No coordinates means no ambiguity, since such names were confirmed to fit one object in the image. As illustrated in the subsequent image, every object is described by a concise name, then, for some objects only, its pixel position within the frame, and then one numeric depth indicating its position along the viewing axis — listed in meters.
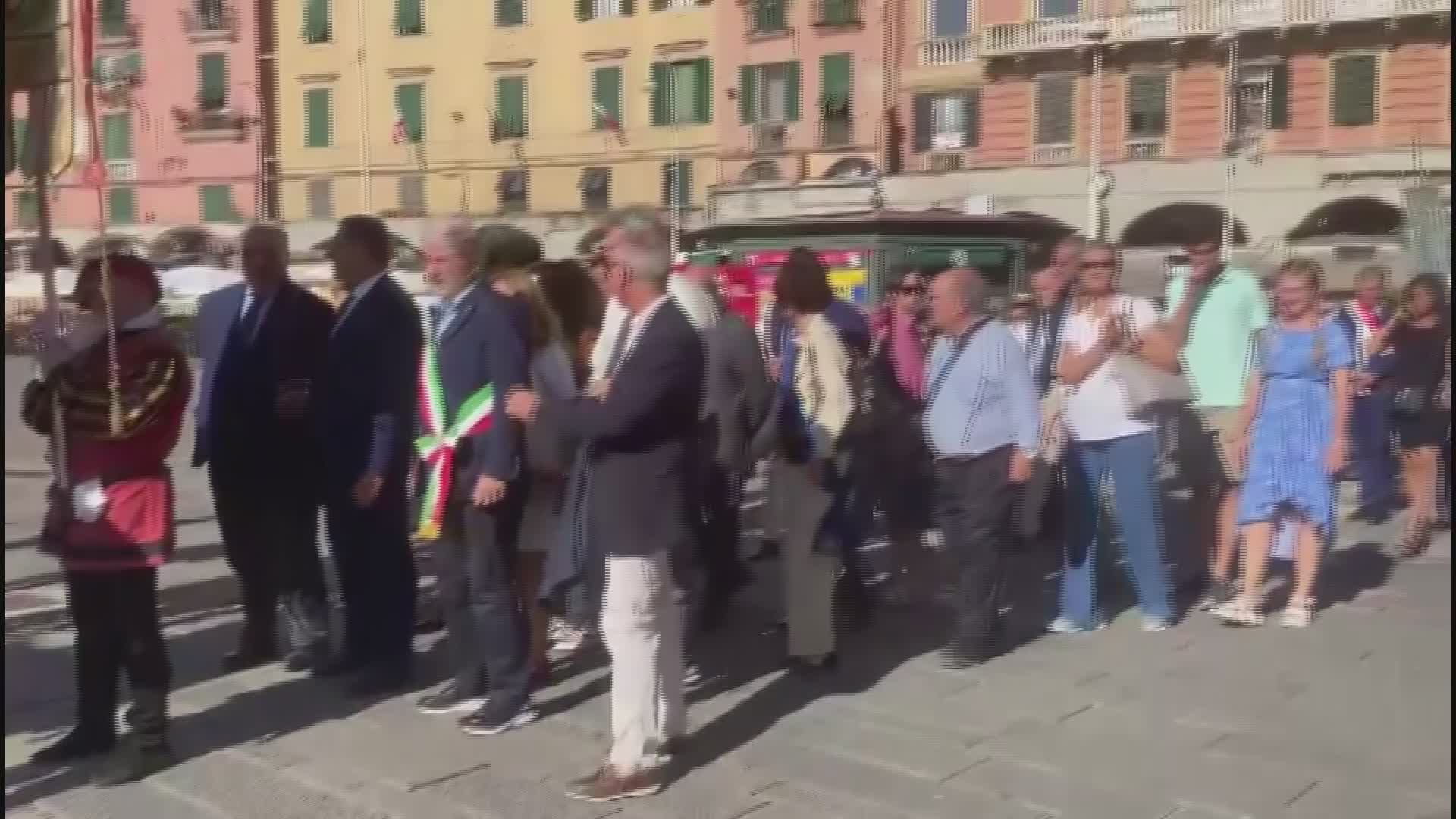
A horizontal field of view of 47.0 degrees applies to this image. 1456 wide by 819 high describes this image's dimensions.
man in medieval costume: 4.13
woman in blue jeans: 6.05
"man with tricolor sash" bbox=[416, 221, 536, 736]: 4.75
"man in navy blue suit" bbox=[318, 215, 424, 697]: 5.00
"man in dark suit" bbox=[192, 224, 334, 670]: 5.17
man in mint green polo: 5.37
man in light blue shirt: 5.68
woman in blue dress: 5.95
